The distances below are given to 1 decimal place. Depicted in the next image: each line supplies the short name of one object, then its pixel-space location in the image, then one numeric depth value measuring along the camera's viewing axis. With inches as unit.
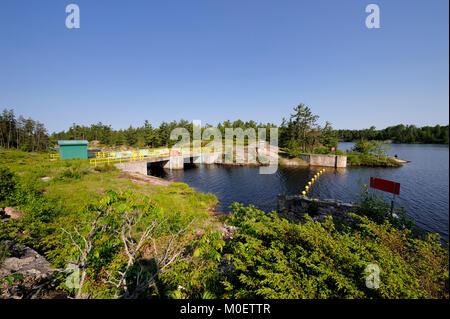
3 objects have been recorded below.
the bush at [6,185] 360.5
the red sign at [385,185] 383.9
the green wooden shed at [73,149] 913.7
